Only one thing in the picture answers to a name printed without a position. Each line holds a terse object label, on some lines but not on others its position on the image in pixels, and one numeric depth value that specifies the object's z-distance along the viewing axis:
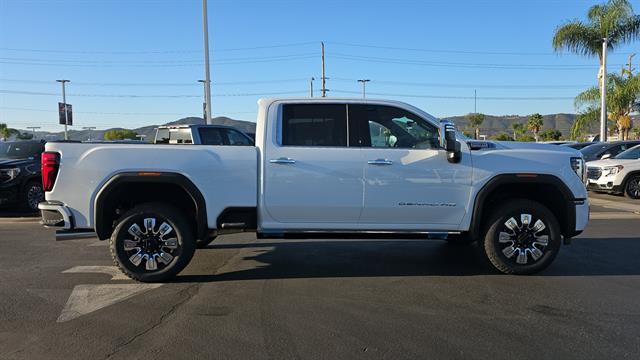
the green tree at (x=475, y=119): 86.19
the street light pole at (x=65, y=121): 44.28
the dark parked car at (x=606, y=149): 18.53
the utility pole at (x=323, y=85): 56.24
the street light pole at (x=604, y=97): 27.42
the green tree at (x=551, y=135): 67.42
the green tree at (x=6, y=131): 83.31
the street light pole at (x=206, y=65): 23.82
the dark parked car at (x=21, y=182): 11.70
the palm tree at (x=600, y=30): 29.00
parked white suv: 14.79
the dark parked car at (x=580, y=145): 21.98
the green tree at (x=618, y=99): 30.66
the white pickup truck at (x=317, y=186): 5.82
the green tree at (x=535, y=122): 73.44
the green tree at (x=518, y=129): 78.39
